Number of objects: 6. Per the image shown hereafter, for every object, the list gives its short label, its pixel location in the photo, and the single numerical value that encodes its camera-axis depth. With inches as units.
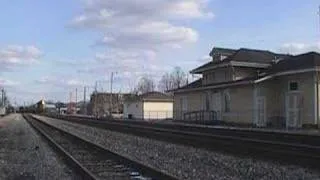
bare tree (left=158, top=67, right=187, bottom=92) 6435.0
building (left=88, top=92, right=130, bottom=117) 5617.1
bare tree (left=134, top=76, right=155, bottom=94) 6870.1
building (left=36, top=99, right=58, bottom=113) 6884.8
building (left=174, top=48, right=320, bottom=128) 1736.0
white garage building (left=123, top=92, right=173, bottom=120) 3666.3
